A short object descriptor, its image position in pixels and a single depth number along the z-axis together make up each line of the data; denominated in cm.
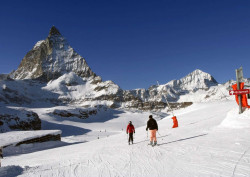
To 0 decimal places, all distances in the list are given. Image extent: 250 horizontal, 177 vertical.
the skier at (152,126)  1048
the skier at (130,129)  1223
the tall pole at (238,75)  1473
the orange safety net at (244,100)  1413
